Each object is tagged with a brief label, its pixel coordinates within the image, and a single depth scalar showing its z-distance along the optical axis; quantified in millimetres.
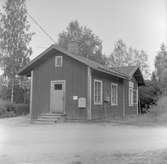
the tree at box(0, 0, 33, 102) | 24688
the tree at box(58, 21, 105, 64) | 35844
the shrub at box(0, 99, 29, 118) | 19516
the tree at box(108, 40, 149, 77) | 37469
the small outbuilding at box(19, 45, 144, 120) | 13852
